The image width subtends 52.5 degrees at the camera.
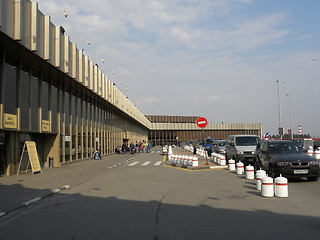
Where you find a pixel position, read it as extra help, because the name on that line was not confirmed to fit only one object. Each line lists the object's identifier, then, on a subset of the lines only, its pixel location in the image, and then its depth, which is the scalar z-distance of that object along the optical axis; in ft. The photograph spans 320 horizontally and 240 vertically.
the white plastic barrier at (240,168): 53.80
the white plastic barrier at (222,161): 69.13
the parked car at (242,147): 67.18
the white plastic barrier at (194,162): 67.00
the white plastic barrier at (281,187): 31.76
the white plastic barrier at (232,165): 60.95
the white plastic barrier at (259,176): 36.70
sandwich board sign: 56.24
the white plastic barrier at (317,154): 77.39
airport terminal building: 51.44
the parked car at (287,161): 39.88
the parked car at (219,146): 109.09
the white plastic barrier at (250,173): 47.39
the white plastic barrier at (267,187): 32.05
